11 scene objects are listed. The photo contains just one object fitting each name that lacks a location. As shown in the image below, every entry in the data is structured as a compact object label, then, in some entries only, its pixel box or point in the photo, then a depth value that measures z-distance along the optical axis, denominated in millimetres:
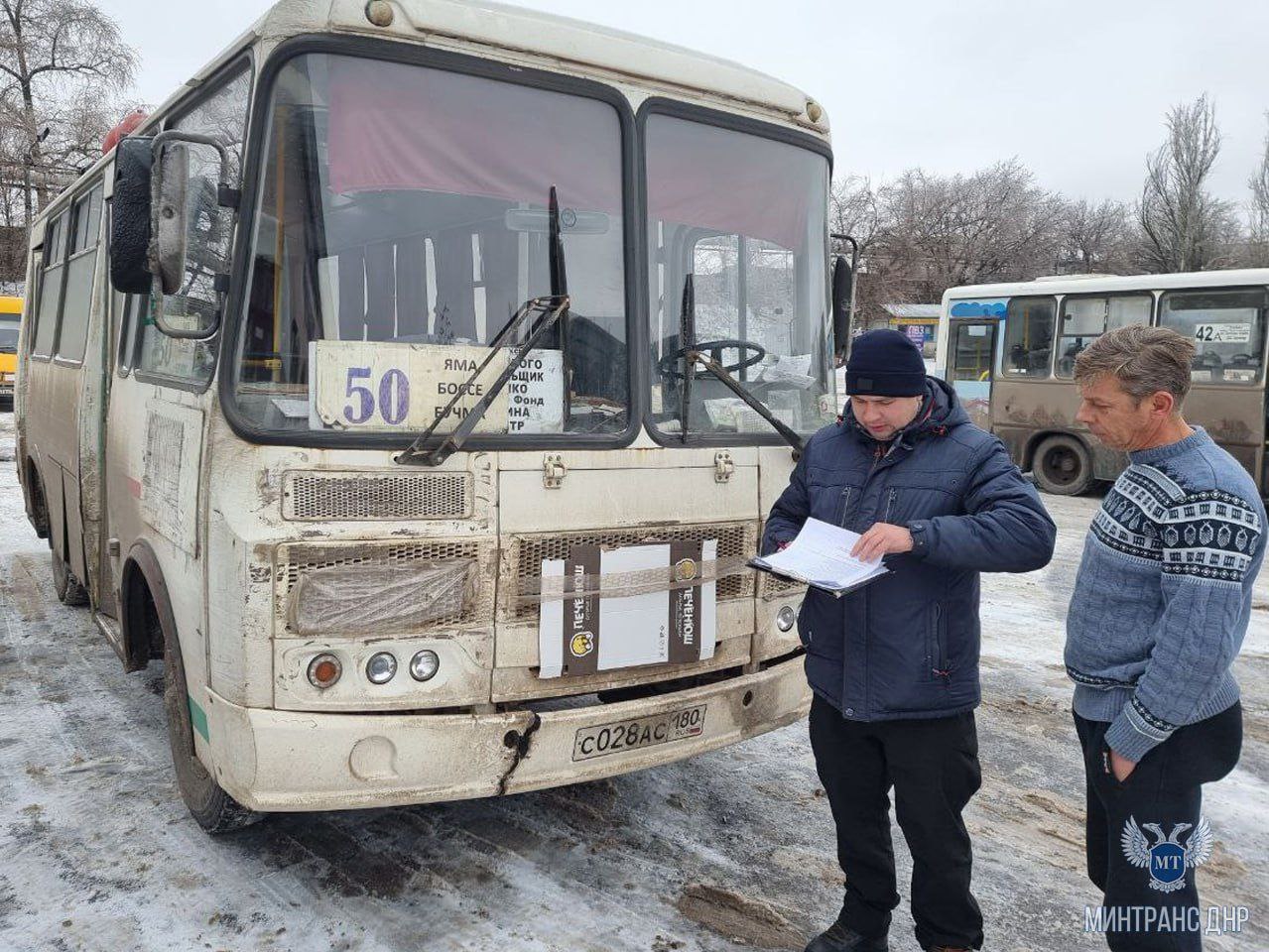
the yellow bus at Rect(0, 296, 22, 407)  20141
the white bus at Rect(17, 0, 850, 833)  3031
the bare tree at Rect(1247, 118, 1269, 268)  39656
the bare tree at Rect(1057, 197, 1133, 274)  54219
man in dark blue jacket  2760
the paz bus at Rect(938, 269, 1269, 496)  12320
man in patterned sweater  2234
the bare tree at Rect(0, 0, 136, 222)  25578
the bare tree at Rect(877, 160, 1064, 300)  48156
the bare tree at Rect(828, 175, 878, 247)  44906
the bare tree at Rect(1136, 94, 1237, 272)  38531
